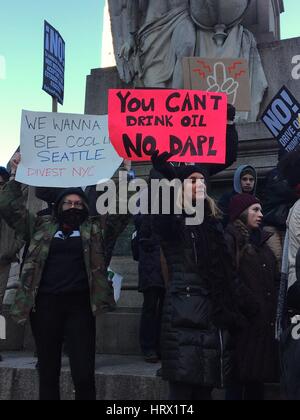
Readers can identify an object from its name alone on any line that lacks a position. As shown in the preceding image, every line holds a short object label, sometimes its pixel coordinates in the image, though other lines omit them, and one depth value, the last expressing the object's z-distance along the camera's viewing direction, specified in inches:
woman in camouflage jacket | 154.9
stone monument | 323.0
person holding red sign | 140.8
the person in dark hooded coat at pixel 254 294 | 152.8
